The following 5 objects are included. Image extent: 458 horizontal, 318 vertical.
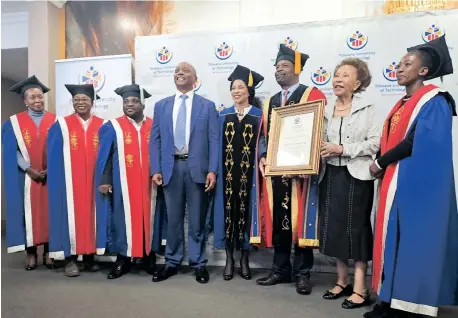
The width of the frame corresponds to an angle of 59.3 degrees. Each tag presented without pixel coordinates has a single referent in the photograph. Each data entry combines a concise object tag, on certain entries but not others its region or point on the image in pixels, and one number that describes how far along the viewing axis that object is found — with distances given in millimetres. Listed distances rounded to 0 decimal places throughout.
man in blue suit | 3385
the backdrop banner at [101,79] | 4414
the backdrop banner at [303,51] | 3611
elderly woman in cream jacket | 2660
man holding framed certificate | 2971
